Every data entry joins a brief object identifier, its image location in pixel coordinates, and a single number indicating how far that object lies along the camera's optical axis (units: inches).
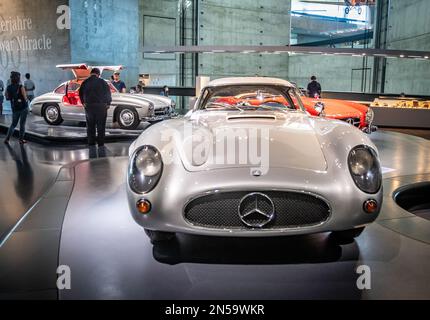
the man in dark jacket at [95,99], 272.1
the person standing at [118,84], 467.8
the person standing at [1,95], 500.4
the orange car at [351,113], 306.8
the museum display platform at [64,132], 299.3
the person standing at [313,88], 490.6
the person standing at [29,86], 497.5
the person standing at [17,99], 280.6
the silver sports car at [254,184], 90.4
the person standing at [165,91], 623.2
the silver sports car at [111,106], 345.7
